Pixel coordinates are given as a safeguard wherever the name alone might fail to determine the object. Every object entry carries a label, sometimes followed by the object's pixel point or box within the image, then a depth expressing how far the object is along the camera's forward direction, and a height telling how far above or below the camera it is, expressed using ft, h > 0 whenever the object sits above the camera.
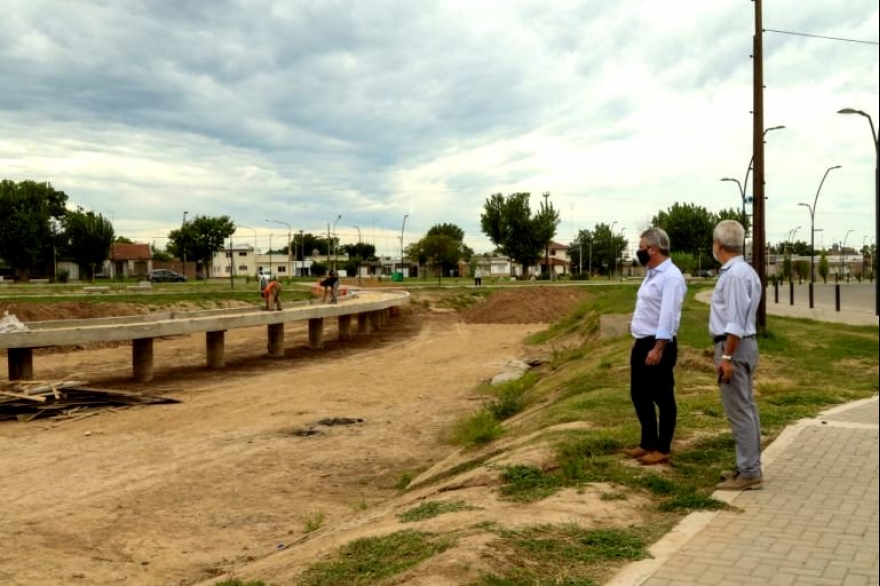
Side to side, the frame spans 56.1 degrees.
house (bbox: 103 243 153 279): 298.97 +5.50
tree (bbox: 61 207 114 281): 238.89 +11.71
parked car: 237.45 -0.21
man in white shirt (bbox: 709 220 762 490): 18.08 -1.67
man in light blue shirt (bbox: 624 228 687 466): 21.22 -1.69
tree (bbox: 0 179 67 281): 214.69 +13.90
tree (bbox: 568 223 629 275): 334.03 +9.06
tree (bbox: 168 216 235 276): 291.38 +14.13
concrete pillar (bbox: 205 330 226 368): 86.02 -7.67
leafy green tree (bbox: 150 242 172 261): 335.26 +9.01
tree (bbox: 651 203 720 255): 284.00 +14.19
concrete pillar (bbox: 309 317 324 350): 108.27 -7.86
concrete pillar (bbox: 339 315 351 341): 121.08 -7.99
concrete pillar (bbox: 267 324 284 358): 97.10 -7.93
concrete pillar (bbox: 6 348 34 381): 68.28 -7.07
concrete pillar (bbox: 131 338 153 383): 75.00 -7.69
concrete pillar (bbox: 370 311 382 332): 140.36 -8.31
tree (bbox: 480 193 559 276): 277.03 +14.91
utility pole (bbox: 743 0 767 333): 48.55 +5.78
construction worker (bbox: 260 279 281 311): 96.49 -2.34
